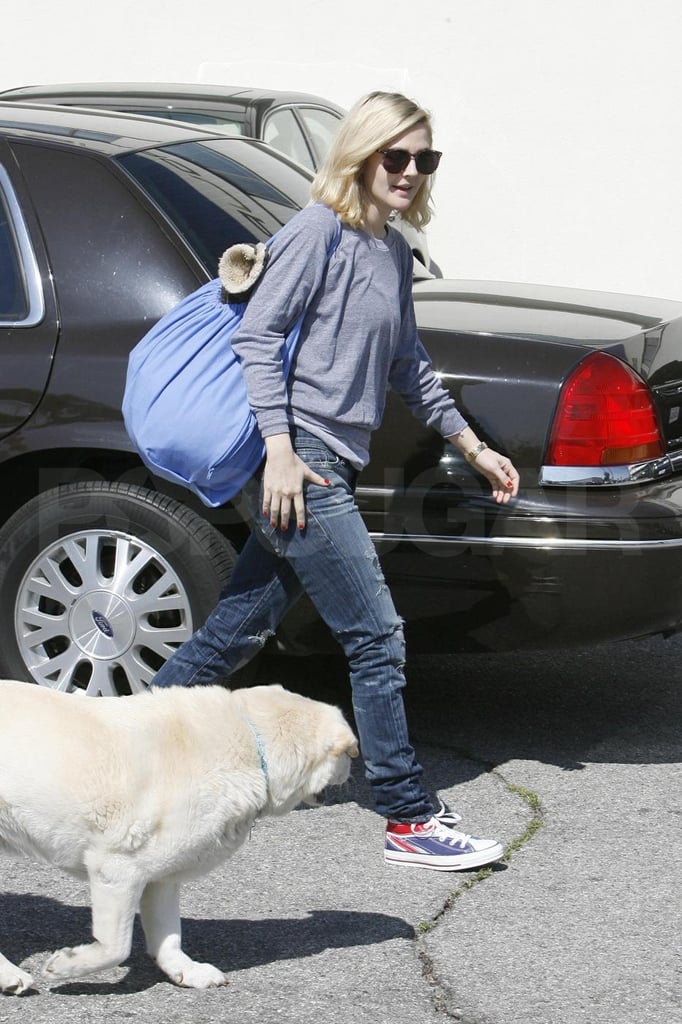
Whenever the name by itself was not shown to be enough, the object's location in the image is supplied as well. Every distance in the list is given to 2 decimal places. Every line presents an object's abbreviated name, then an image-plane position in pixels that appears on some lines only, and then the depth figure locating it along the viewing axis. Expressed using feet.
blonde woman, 21.29
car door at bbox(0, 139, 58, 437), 26.22
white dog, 17.49
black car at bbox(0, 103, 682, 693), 25.05
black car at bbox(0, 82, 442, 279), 53.31
